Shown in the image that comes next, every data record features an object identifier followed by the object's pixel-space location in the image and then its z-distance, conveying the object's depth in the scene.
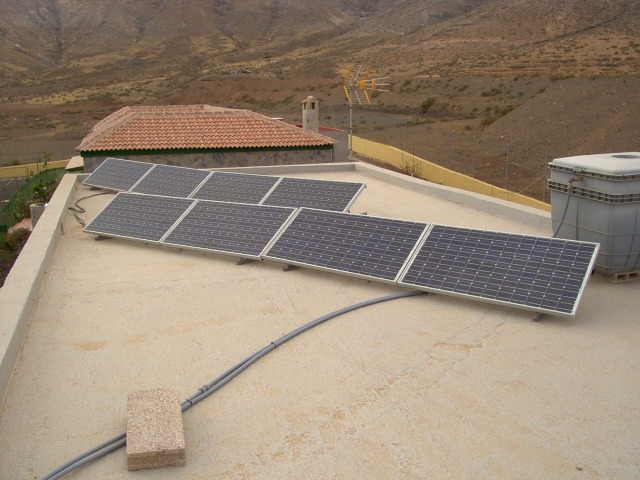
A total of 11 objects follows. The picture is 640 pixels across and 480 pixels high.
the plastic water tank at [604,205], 9.12
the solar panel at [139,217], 12.20
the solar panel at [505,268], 8.30
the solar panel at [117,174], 16.31
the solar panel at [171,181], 14.52
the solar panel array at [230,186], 12.74
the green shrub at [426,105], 67.31
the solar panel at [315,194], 12.41
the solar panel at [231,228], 11.04
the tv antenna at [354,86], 24.41
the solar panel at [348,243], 9.72
